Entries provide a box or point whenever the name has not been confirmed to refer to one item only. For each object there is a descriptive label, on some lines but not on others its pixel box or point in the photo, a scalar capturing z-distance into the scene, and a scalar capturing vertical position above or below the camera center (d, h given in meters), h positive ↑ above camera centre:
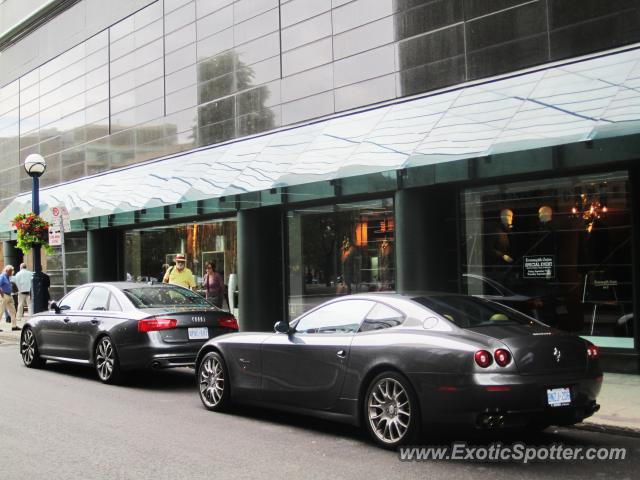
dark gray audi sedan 9.82 -0.83
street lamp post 18.69 +0.31
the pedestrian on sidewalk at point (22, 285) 21.73 -0.37
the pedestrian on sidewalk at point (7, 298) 19.81 -0.69
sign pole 16.92 +0.94
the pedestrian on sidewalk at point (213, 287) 16.86 -0.46
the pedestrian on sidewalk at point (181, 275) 15.29 -0.14
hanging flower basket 18.92 +1.14
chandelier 10.72 +0.72
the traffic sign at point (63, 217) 16.89 +1.31
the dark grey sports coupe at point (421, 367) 5.66 -0.92
